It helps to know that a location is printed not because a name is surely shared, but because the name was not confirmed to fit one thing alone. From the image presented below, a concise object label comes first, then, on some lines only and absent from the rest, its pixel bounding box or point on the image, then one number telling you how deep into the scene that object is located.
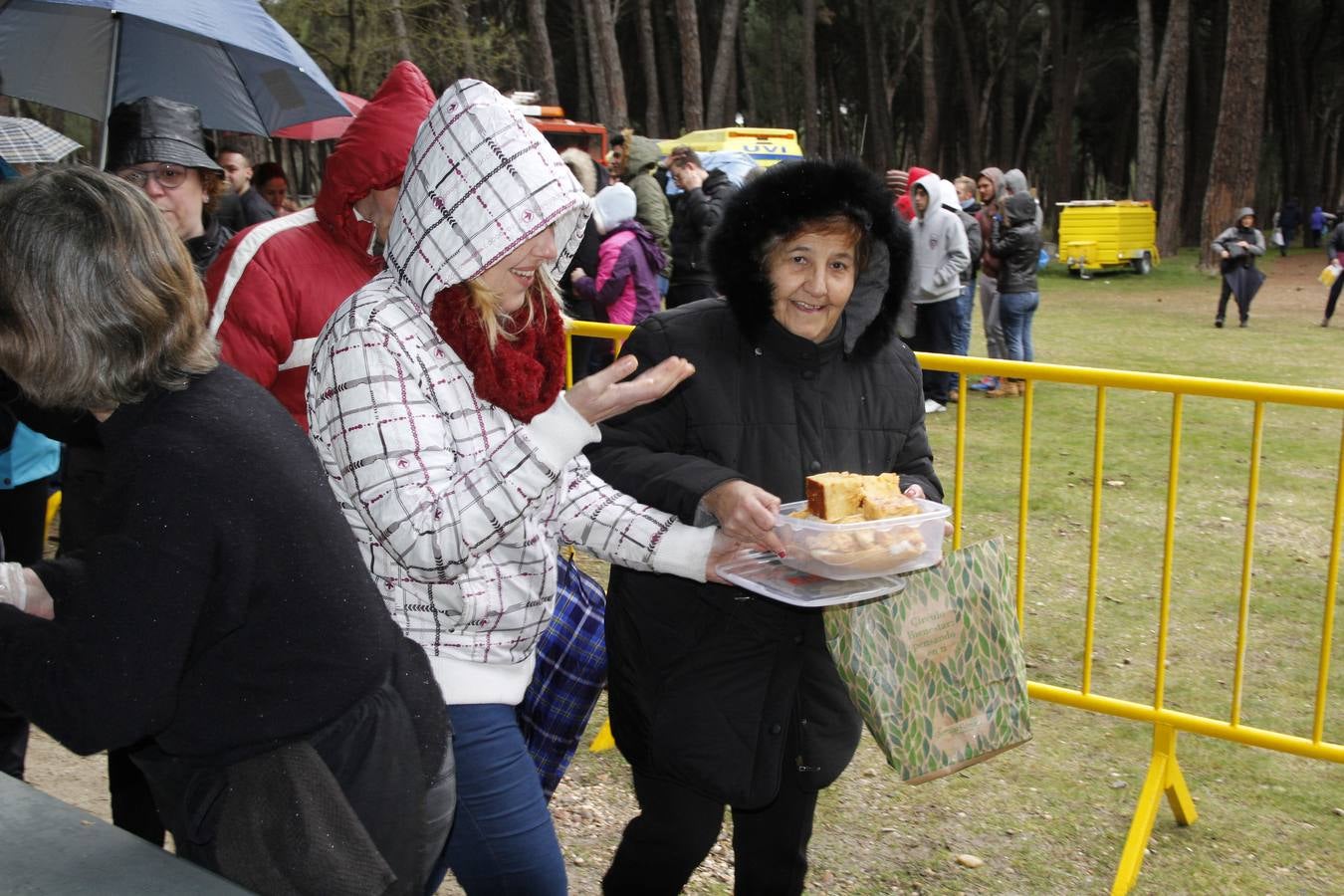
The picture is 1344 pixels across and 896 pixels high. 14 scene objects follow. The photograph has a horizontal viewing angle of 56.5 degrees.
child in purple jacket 8.18
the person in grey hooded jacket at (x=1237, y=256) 16.57
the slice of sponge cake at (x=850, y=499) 2.39
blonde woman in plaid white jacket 1.93
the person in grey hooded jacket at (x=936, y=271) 10.55
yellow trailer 26.19
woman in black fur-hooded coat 2.61
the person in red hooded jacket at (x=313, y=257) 2.96
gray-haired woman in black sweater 1.60
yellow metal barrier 3.65
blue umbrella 6.02
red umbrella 10.41
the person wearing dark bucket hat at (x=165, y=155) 3.77
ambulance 22.32
